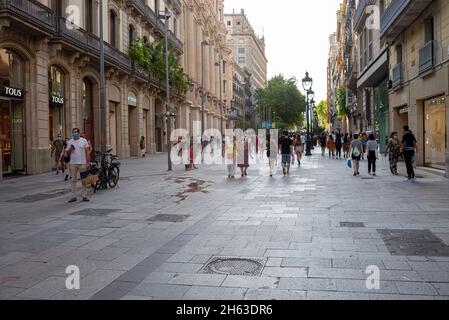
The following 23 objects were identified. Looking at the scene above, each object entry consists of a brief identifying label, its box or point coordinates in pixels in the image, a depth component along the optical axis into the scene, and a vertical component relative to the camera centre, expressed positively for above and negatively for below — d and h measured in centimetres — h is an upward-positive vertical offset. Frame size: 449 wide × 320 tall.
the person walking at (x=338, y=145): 3014 +17
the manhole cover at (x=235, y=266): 519 -134
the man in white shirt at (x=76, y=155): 1138 -8
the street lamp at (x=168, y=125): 2078 +121
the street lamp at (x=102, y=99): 1553 +174
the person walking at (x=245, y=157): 1739 -29
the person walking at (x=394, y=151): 1718 -15
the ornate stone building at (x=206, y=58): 5266 +1212
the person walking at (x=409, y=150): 1461 -10
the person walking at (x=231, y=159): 1708 -35
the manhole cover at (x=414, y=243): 590 -131
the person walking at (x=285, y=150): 1802 -6
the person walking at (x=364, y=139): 2149 +38
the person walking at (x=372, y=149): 1712 -8
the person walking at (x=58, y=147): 1850 +19
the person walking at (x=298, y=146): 2331 +9
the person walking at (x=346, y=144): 2931 +19
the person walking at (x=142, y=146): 3322 +32
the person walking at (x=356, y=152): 1712 -17
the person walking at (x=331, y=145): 3028 +18
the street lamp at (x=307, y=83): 2881 +403
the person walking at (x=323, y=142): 3325 +41
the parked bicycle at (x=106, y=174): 1370 -69
